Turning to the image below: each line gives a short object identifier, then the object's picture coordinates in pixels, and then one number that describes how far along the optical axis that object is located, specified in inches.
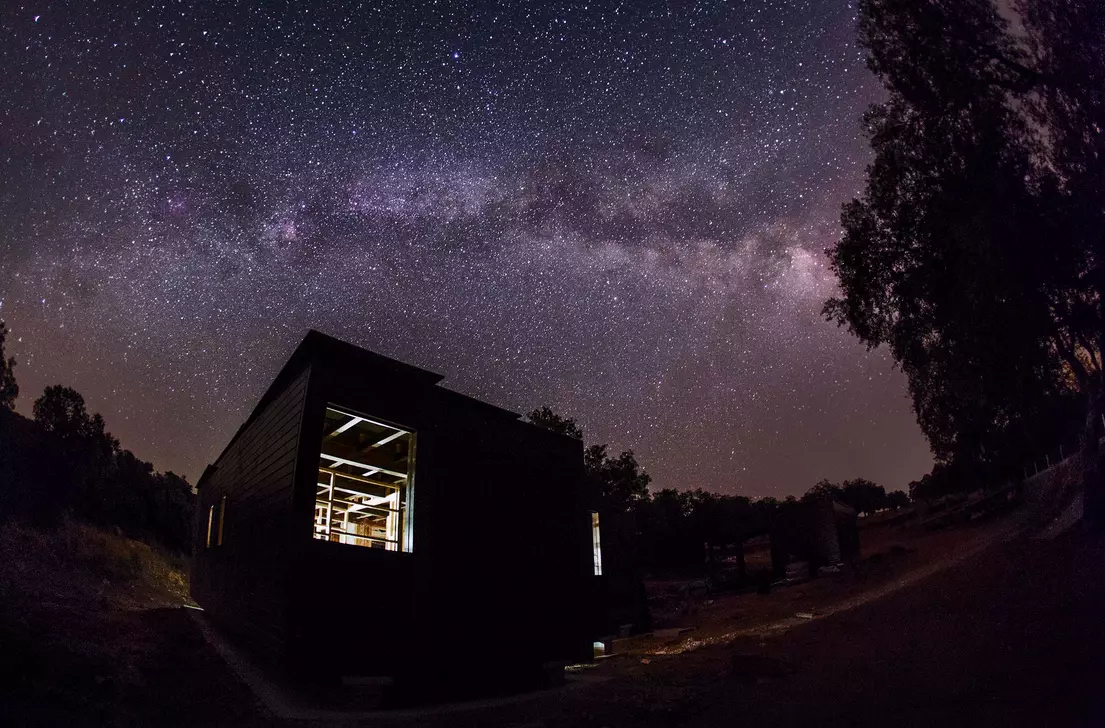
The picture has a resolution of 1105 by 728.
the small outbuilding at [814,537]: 1110.4
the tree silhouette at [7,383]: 1135.6
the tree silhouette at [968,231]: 557.6
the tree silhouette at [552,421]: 1841.8
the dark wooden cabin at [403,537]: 413.1
